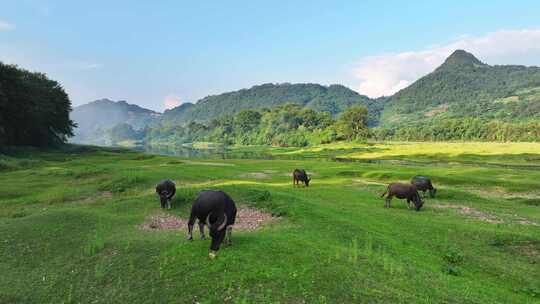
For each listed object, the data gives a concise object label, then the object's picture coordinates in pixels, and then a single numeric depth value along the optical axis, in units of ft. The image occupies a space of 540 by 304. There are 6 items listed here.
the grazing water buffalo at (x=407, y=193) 89.15
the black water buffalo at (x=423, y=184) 111.45
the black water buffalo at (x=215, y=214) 40.29
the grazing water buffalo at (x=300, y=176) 134.92
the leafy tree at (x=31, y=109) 244.42
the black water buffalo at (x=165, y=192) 79.56
